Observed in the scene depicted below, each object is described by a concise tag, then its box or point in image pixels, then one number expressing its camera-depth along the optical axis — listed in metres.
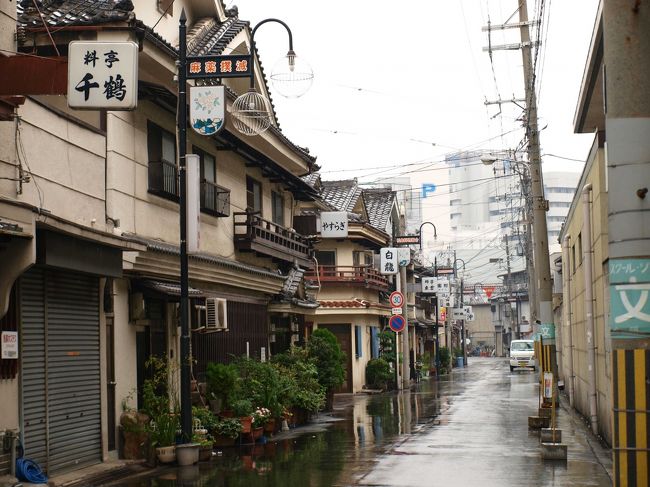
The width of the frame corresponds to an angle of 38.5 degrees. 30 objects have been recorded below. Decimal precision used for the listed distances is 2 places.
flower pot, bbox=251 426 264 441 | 21.00
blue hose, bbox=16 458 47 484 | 13.48
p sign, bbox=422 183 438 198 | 123.29
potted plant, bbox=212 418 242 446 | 20.08
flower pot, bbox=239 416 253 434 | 20.52
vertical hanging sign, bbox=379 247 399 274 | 44.69
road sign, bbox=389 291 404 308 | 43.22
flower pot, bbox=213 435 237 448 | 20.09
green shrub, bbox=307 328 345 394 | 29.48
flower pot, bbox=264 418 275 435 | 22.14
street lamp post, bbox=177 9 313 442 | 17.06
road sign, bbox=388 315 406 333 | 41.44
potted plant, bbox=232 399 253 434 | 20.53
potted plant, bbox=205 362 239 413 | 20.45
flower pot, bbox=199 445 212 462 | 17.78
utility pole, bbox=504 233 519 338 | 83.50
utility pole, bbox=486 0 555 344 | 24.03
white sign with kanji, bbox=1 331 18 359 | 13.66
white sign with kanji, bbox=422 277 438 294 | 64.00
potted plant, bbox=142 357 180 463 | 17.20
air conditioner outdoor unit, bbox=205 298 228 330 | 21.53
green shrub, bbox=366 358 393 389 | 46.03
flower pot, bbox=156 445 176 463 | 17.03
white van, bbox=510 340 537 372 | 67.84
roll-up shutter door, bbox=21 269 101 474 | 14.77
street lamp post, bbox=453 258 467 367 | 84.53
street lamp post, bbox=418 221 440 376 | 62.78
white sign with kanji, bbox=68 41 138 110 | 13.91
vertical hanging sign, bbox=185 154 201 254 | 17.64
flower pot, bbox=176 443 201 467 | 16.92
